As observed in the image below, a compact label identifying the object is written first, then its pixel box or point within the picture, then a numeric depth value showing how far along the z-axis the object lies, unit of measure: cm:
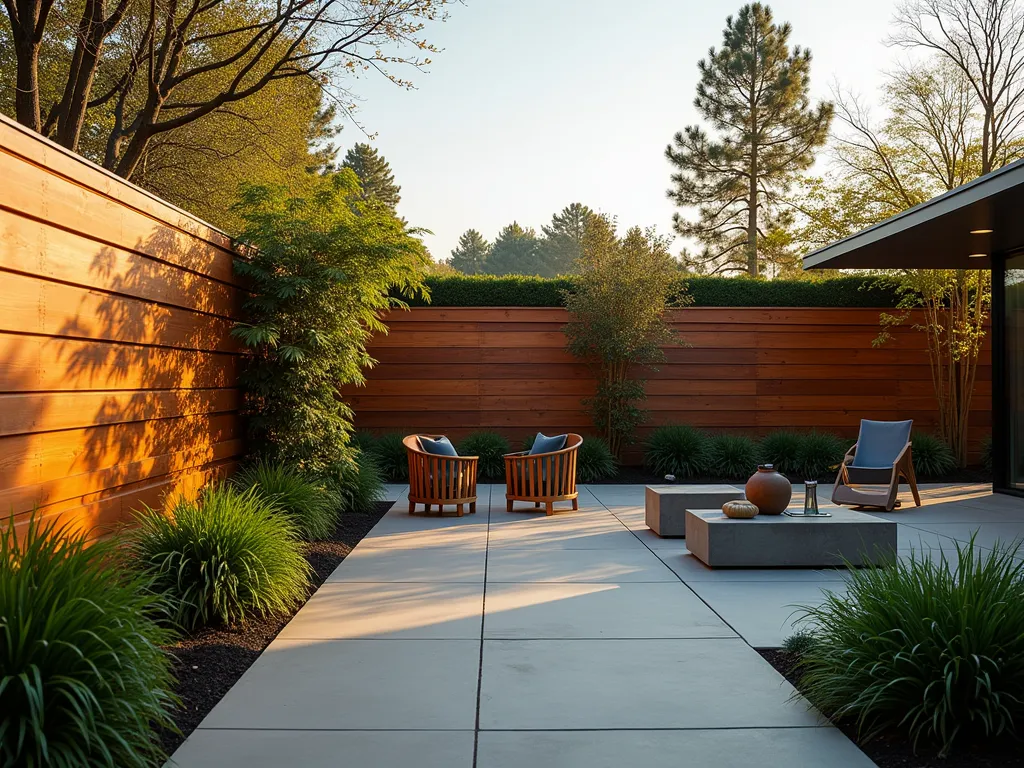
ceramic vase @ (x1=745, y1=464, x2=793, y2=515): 611
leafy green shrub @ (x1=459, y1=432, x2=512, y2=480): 1096
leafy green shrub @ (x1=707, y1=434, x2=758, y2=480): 1095
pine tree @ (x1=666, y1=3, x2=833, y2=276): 2291
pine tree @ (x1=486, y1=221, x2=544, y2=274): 4828
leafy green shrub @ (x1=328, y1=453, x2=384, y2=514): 785
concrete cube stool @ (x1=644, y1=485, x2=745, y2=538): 698
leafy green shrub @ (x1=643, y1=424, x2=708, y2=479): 1104
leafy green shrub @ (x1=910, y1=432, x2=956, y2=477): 1126
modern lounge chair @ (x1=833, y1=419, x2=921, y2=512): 837
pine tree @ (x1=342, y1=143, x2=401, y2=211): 4456
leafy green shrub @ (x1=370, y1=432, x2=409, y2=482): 1082
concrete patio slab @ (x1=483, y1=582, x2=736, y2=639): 429
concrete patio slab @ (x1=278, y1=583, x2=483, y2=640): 428
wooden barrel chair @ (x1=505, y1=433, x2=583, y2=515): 816
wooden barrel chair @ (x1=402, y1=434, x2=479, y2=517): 802
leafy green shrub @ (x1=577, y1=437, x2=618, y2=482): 1088
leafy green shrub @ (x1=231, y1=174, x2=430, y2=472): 740
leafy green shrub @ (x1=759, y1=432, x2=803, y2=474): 1112
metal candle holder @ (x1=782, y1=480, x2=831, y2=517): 610
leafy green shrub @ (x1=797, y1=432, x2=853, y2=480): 1100
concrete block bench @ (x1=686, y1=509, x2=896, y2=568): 580
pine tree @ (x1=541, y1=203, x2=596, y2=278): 4850
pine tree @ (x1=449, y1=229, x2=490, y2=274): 5256
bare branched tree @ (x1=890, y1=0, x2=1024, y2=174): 1227
